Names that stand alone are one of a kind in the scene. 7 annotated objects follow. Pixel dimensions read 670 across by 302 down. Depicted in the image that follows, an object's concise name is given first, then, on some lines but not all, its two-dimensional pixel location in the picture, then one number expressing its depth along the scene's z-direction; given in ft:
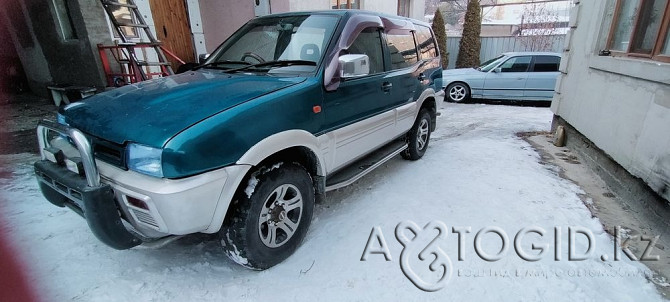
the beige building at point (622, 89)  9.93
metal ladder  16.31
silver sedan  28.73
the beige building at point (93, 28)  17.85
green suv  5.92
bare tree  45.59
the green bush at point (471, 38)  44.11
